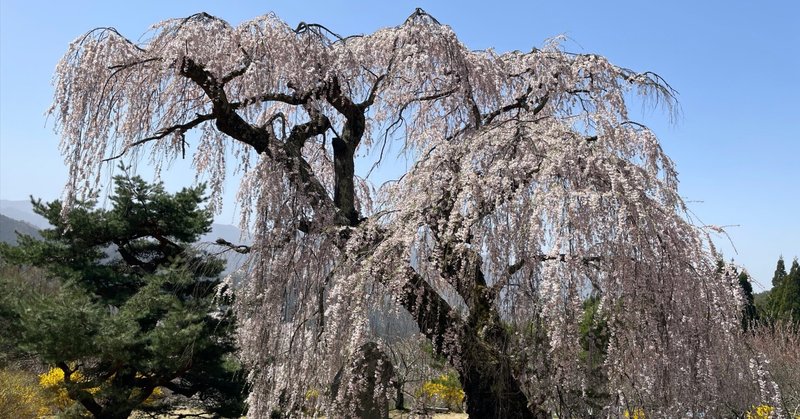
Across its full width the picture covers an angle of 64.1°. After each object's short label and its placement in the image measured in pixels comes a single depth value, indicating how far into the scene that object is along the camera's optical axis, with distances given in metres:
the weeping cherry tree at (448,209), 3.51
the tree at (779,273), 25.37
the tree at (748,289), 18.87
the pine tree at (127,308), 7.64
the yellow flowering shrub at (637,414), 3.76
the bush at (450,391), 10.09
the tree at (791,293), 20.23
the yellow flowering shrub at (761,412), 6.54
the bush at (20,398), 8.60
